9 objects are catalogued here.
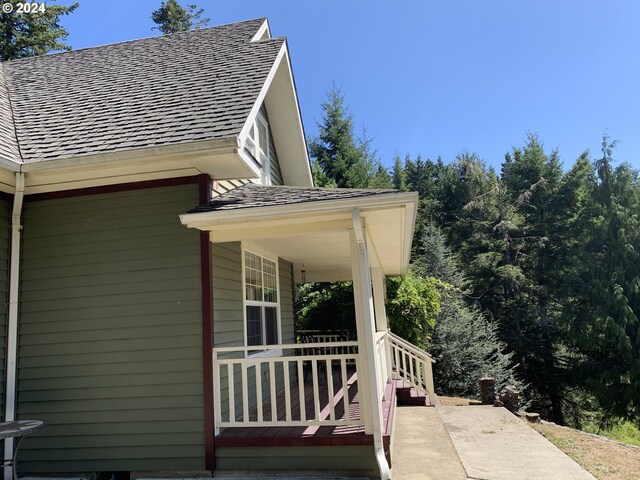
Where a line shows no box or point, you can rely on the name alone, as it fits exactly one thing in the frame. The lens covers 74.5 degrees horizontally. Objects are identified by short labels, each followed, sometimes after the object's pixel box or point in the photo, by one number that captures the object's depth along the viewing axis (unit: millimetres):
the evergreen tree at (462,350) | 14664
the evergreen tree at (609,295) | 17188
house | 4141
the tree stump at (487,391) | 8625
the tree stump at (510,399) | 8391
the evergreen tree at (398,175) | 27016
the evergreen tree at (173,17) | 26500
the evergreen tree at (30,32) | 17719
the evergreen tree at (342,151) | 21359
